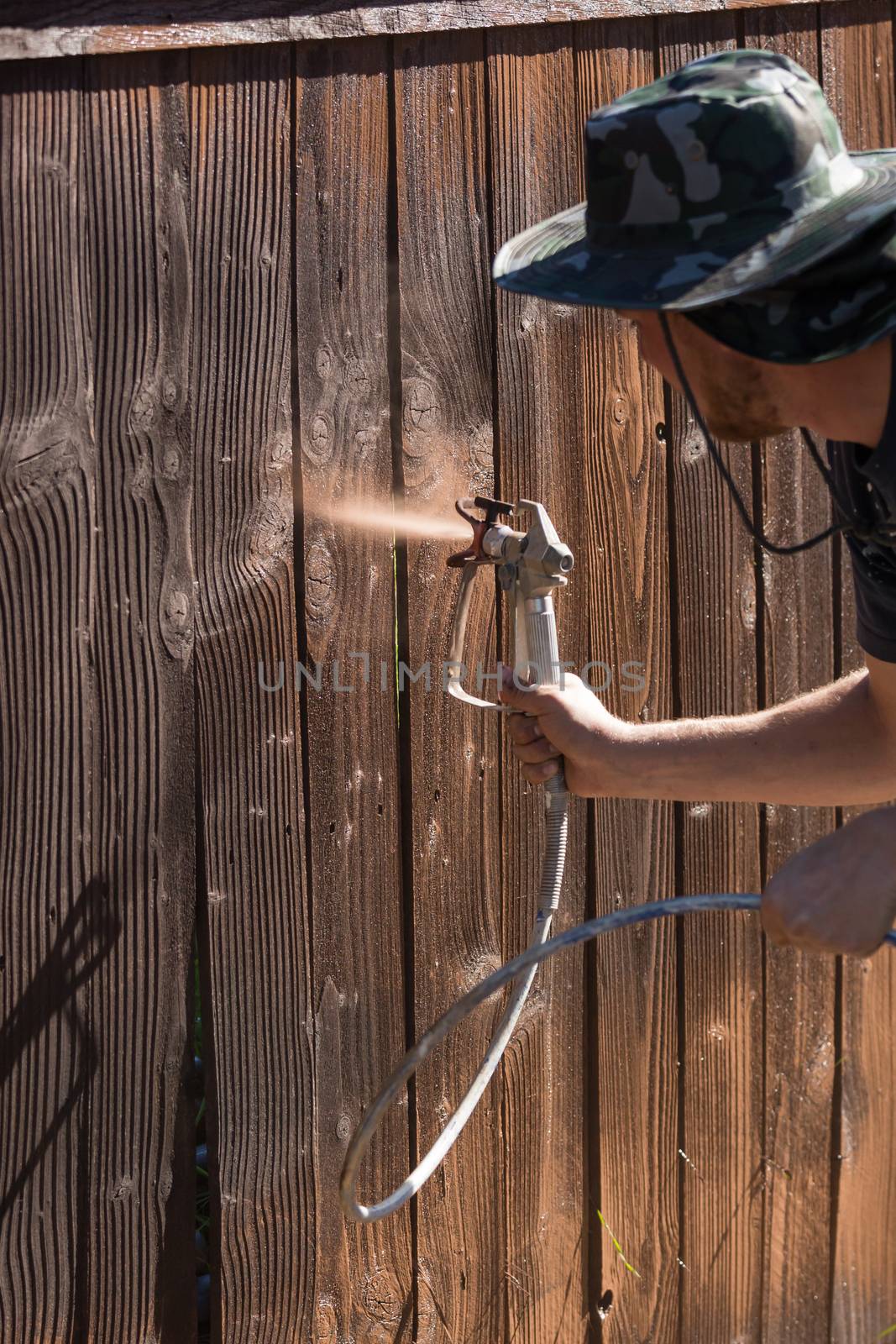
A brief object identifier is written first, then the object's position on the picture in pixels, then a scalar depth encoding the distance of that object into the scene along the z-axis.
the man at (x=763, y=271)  4.85
